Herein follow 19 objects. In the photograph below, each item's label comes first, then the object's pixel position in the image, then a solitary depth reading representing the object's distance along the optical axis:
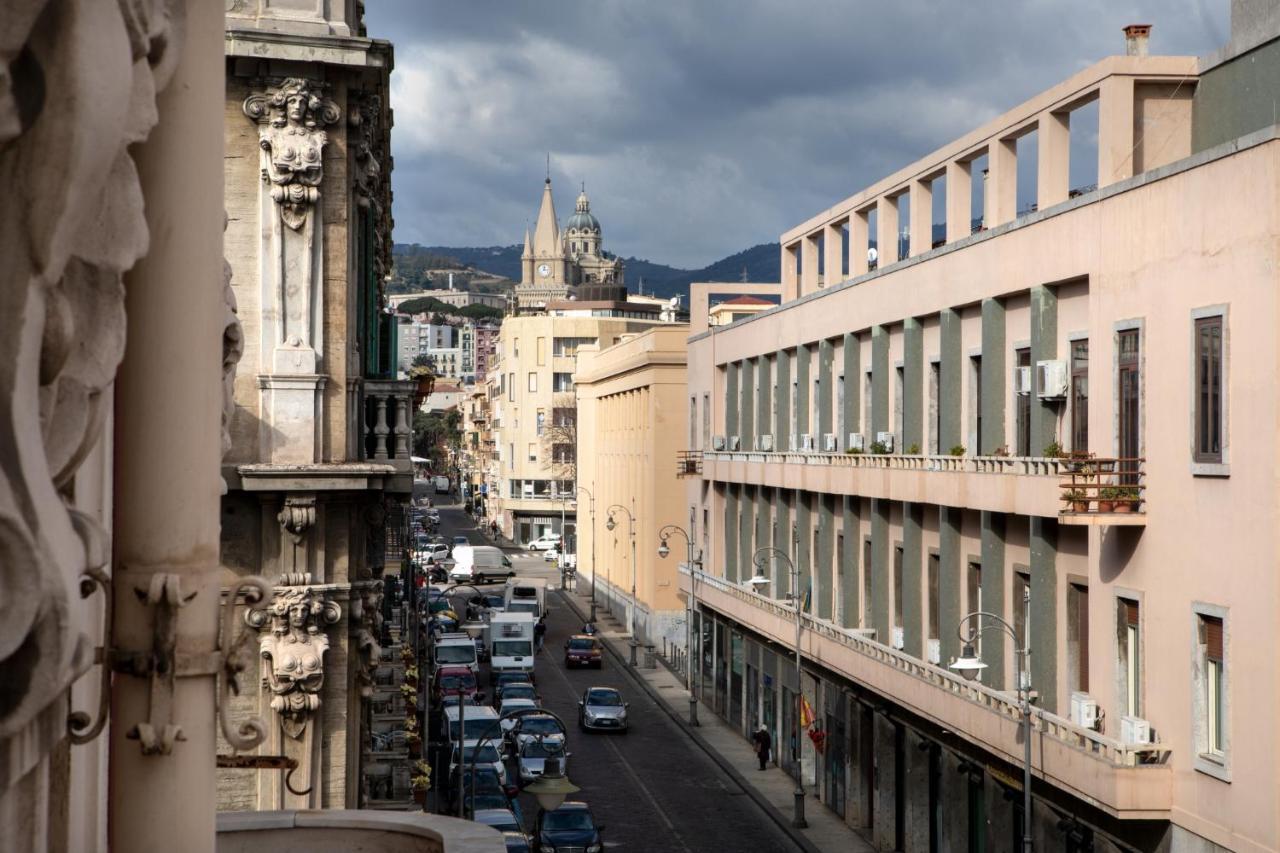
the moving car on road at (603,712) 58.03
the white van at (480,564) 98.19
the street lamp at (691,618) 60.25
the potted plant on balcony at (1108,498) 26.23
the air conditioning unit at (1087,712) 27.44
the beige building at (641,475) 78.94
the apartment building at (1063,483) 23.23
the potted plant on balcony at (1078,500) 26.27
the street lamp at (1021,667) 26.59
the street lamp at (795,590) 43.09
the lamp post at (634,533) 83.19
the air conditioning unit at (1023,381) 30.81
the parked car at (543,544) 132.88
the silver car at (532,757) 48.09
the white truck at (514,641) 70.31
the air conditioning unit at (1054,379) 29.27
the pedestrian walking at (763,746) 51.06
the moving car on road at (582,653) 74.94
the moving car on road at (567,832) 37.03
